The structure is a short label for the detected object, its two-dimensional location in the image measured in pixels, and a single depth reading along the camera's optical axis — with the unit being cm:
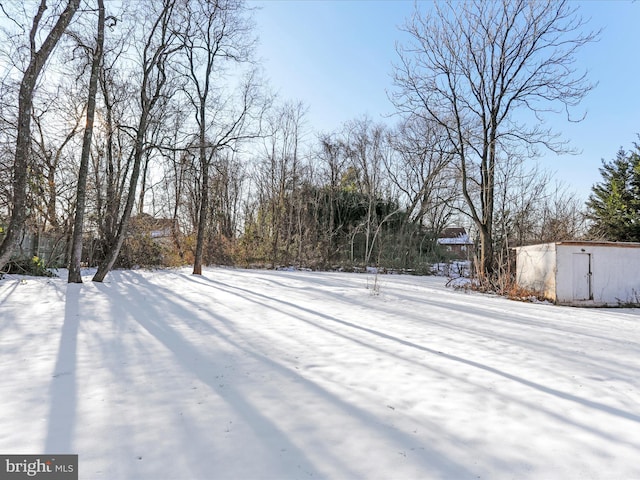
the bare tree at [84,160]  987
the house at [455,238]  4732
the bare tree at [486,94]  1367
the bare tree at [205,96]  1478
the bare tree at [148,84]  1073
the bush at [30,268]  1193
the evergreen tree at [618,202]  1997
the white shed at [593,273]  999
